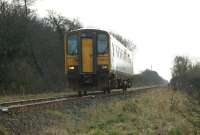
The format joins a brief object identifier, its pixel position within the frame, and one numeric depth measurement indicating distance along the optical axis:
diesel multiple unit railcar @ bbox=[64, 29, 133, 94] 22.95
